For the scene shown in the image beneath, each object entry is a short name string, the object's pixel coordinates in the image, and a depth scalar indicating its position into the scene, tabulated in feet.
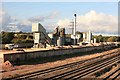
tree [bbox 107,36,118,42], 378.94
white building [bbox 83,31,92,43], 281.37
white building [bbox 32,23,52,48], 160.97
